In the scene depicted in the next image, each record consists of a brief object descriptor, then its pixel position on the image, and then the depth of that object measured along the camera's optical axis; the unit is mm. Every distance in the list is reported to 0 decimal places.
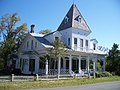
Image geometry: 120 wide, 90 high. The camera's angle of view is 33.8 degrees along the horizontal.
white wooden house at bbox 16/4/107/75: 32219
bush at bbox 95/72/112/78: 30828
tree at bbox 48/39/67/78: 27734
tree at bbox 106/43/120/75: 39306
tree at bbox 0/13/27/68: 38712
